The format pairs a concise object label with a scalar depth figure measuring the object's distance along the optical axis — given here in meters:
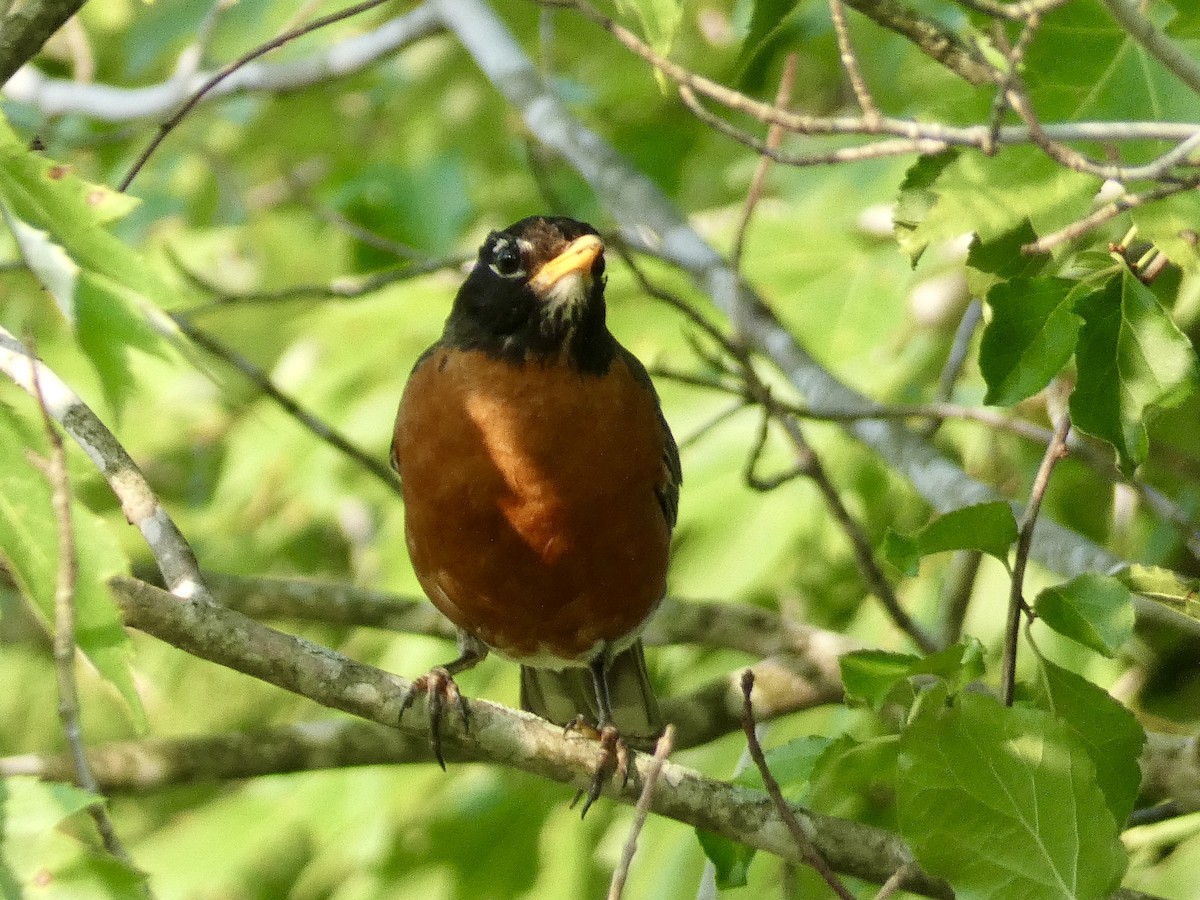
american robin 8.30
